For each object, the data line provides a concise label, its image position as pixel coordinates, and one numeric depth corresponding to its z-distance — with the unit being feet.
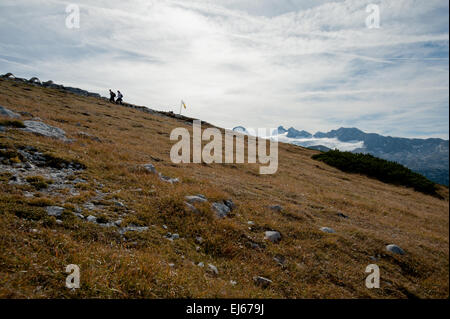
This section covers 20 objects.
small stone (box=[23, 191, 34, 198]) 27.59
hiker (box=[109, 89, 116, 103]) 187.96
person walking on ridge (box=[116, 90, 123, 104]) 191.23
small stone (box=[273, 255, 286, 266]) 29.72
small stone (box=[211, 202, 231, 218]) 36.71
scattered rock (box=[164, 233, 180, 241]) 28.63
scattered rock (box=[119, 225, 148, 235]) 26.67
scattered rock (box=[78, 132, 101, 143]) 61.02
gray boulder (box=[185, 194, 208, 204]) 36.61
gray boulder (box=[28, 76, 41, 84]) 187.83
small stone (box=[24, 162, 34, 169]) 35.61
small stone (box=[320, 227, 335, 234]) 41.31
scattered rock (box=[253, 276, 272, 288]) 25.17
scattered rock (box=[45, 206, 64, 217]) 25.28
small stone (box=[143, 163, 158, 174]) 47.18
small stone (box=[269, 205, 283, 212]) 45.63
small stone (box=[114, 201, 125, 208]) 31.64
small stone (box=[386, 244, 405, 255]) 40.84
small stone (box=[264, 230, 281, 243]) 34.30
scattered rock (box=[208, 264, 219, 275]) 24.72
